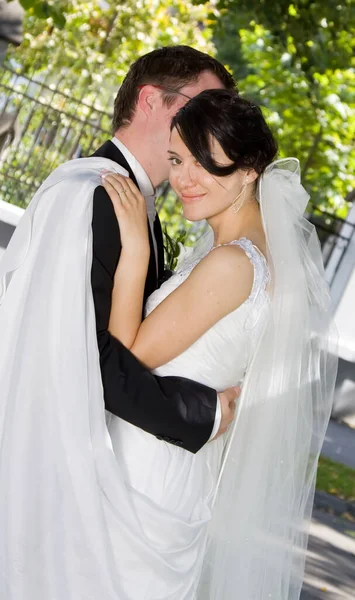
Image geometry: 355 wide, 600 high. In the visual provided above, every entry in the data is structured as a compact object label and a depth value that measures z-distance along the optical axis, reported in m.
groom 2.99
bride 2.94
